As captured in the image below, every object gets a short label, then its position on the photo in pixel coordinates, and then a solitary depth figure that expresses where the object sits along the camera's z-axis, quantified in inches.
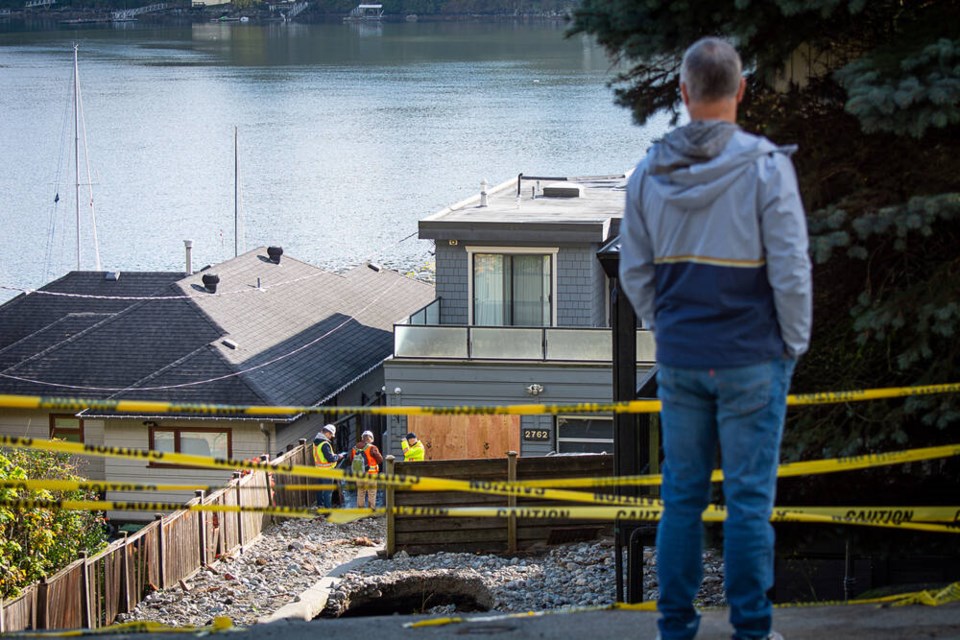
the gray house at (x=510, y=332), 2053.4
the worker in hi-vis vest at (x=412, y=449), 1685.5
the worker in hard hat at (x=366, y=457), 1723.7
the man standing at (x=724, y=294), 371.2
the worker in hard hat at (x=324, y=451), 1748.3
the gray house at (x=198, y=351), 2269.9
